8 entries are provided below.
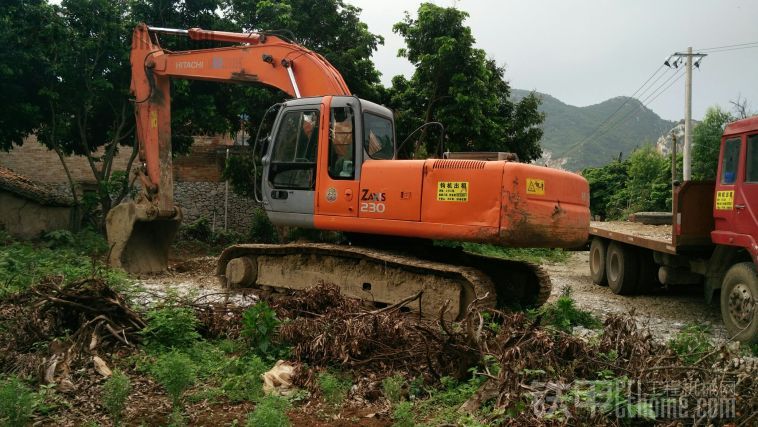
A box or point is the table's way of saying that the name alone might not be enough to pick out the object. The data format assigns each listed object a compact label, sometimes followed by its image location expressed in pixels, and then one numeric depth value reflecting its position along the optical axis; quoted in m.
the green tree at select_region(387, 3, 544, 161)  15.66
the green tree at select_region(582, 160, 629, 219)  37.16
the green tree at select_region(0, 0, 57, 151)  12.28
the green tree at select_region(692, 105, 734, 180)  30.97
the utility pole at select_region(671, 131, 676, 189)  26.35
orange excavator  6.31
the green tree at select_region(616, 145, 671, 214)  29.86
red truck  6.95
